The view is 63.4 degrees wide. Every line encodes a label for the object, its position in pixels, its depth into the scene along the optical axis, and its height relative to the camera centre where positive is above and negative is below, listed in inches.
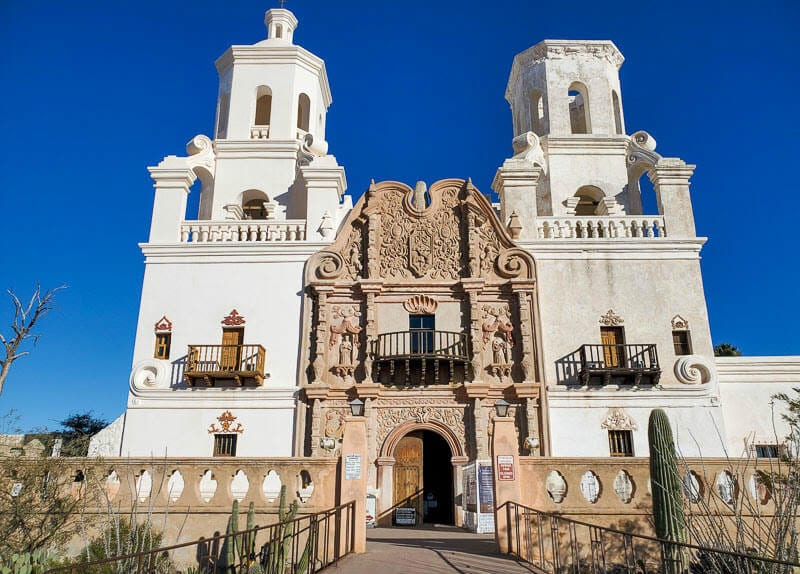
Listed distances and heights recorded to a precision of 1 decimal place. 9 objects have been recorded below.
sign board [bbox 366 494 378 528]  692.7 -44.8
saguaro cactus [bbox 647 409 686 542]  402.0 -8.9
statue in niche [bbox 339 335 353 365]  781.3 +133.6
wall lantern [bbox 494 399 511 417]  537.0 +48.1
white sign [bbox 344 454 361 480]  493.0 +0.2
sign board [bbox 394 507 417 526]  720.3 -53.3
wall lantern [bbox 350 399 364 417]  522.5 +46.6
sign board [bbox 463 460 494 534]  626.5 -30.4
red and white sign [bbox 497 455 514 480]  488.7 -0.4
